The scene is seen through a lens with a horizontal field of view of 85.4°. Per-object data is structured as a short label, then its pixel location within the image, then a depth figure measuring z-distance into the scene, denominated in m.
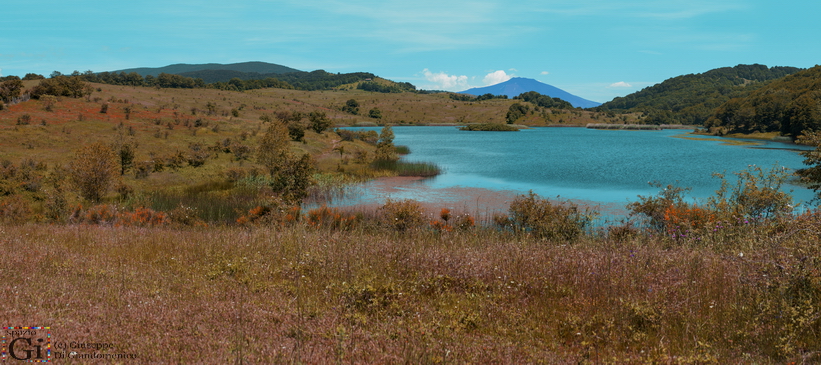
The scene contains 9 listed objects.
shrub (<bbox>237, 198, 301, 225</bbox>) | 15.87
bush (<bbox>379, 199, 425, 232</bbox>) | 16.72
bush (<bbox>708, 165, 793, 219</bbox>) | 13.93
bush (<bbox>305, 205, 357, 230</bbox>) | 16.91
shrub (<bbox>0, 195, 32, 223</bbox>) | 17.66
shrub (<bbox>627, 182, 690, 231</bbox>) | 16.98
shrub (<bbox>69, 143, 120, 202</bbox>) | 22.75
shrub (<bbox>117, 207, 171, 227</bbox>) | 16.42
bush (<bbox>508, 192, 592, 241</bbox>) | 14.69
